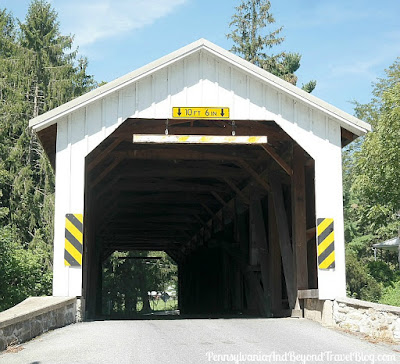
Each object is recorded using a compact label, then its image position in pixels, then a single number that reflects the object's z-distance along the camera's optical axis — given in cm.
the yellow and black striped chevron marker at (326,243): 1148
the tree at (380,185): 1942
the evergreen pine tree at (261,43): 4400
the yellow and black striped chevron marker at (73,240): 1134
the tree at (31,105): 3533
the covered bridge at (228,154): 1160
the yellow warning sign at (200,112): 1191
